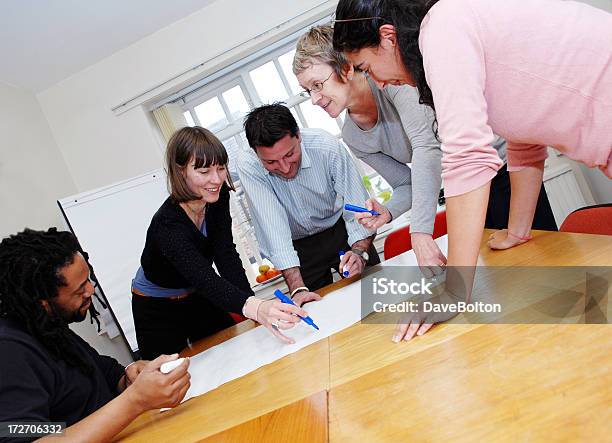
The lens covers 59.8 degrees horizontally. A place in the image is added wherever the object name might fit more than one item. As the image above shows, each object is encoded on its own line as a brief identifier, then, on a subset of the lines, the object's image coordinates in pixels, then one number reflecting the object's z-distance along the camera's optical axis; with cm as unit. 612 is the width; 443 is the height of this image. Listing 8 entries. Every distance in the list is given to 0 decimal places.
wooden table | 57
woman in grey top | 153
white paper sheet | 128
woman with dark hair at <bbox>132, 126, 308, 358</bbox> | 170
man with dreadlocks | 109
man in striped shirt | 197
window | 430
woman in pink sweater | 90
